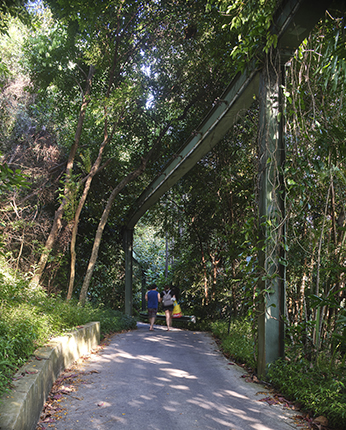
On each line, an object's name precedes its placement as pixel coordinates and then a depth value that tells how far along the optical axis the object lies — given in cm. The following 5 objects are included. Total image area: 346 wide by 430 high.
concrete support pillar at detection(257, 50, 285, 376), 431
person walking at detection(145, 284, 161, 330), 1116
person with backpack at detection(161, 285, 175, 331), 1120
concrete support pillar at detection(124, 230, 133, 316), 1327
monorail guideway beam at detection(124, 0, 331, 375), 399
